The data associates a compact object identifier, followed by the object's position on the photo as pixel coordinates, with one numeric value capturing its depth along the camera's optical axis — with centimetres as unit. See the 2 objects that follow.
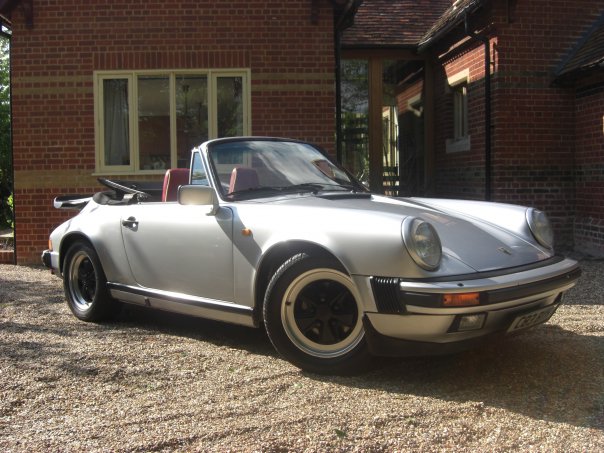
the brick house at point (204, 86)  883
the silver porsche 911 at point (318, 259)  333
